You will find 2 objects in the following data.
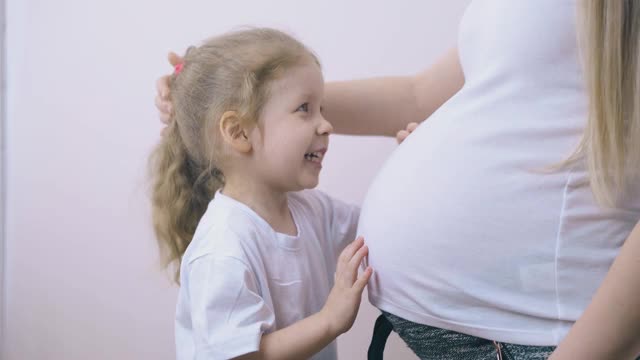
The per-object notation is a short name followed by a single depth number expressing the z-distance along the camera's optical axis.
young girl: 0.95
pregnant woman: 0.74
